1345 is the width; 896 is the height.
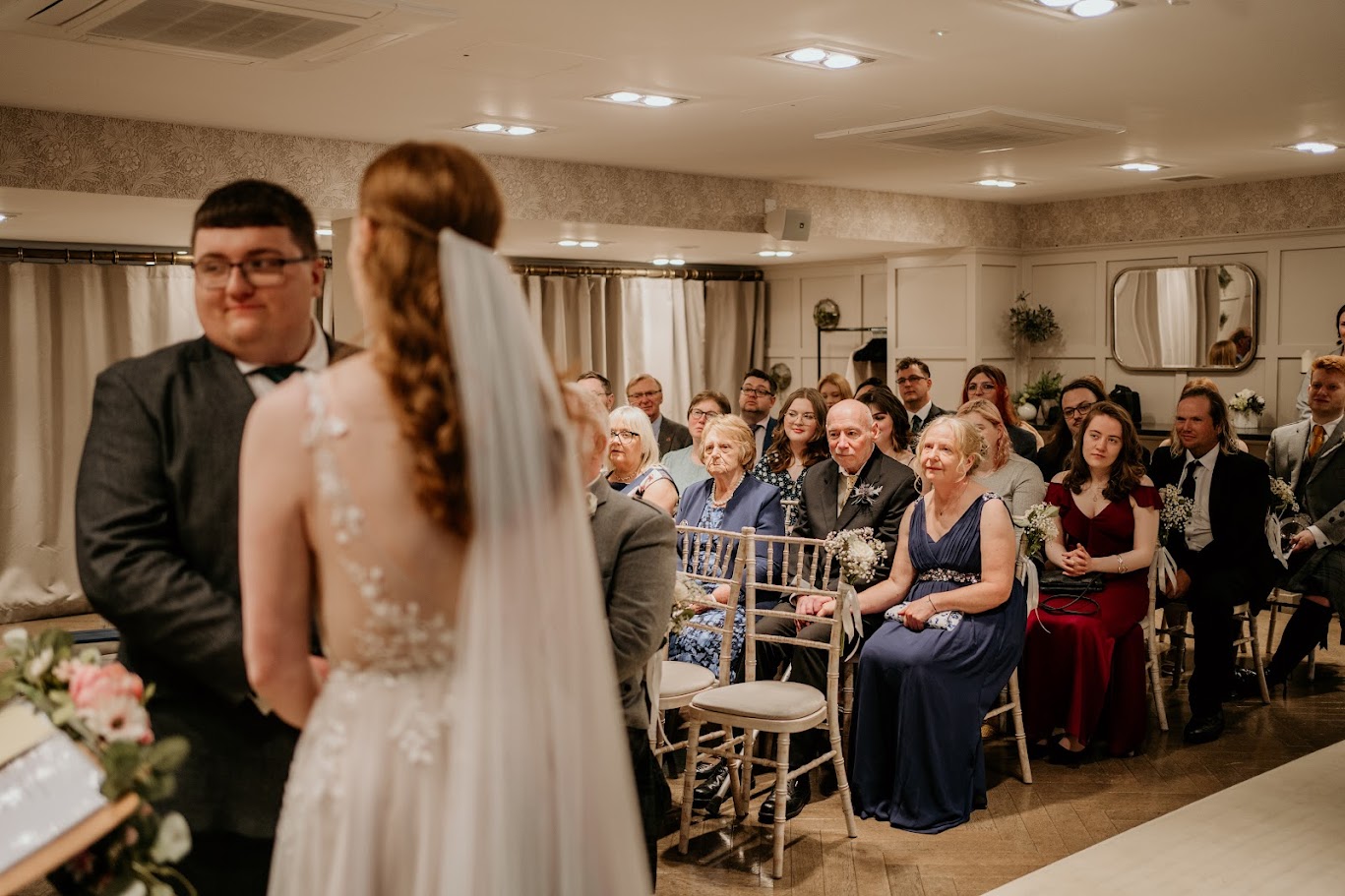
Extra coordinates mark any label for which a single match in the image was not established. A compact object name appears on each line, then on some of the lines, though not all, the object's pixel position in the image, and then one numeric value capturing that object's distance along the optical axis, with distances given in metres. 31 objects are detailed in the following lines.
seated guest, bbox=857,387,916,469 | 5.43
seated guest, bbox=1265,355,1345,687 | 5.31
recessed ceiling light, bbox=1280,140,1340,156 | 6.36
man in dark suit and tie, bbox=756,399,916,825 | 4.44
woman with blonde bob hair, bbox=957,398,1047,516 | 5.04
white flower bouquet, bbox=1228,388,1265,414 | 7.97
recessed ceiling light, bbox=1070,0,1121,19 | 3.50
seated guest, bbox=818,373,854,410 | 7.12
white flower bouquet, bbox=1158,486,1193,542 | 5.06
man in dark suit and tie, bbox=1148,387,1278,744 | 4.98
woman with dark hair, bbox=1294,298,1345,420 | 6.20
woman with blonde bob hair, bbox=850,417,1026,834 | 4.06
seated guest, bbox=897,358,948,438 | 6.88
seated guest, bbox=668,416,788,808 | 4.68
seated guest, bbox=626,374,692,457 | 7.07
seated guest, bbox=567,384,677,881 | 2.71
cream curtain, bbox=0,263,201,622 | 7.37
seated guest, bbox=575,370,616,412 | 6.02
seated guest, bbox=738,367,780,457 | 7.14
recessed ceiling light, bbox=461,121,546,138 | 5.43
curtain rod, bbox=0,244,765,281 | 7.29
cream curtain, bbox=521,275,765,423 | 9.61
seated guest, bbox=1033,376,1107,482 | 5.91
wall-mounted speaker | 7.37
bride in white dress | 1.43
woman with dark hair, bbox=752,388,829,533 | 5.37
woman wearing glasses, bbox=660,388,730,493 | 5.99
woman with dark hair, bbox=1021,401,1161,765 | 4.65
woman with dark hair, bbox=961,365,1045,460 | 6.18
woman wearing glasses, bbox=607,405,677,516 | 4.52
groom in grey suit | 1.67
